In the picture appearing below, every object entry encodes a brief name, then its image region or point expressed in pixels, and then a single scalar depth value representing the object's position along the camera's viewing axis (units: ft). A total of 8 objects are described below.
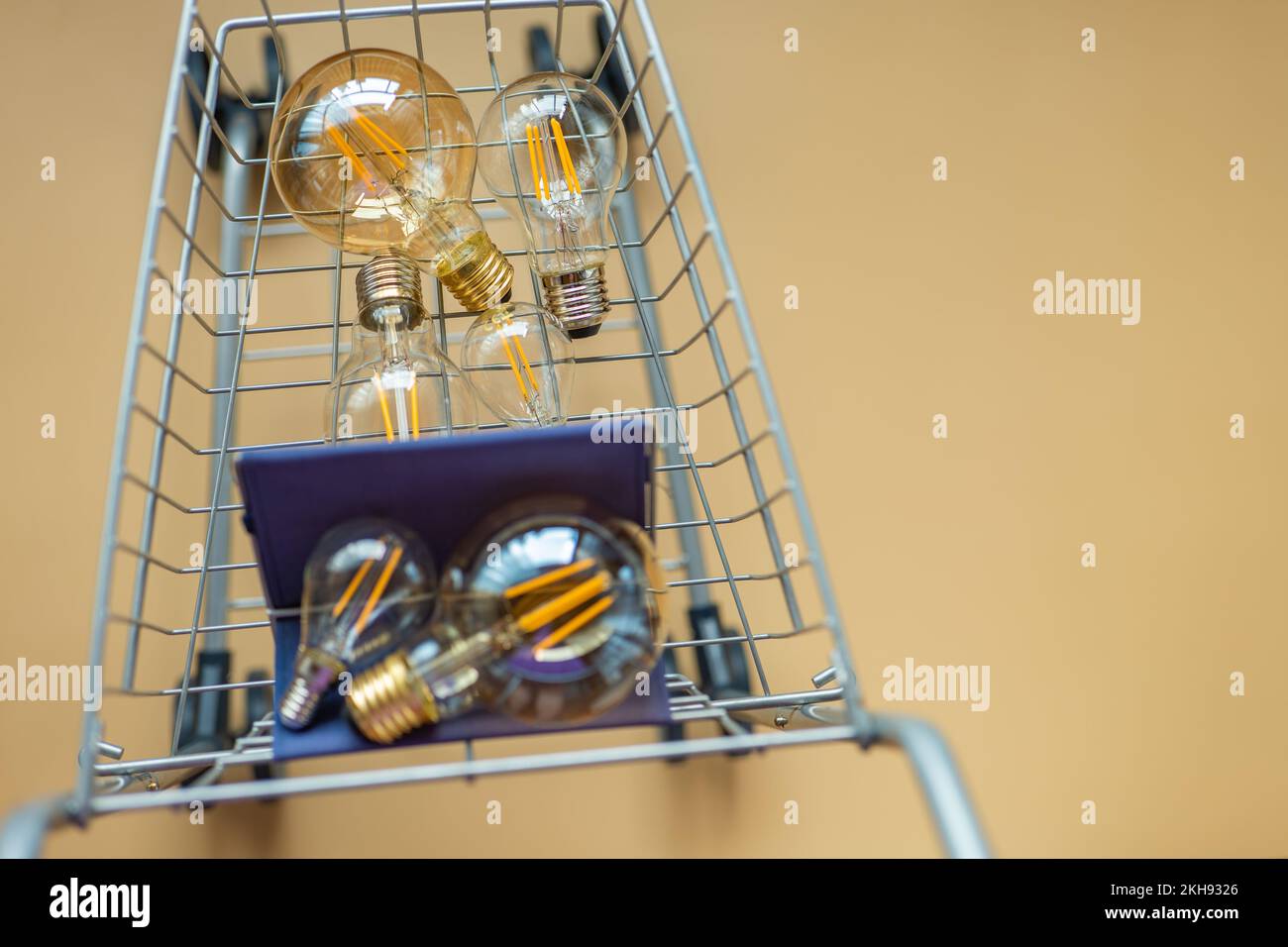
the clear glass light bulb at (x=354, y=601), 1.48
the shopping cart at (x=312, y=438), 1.34
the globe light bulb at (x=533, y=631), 1.39
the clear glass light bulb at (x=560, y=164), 2.04
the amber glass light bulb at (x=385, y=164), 1.92
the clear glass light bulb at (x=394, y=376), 1.88
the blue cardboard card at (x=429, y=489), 1.45
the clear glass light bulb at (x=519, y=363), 2.06
